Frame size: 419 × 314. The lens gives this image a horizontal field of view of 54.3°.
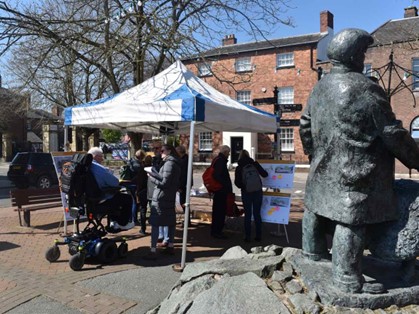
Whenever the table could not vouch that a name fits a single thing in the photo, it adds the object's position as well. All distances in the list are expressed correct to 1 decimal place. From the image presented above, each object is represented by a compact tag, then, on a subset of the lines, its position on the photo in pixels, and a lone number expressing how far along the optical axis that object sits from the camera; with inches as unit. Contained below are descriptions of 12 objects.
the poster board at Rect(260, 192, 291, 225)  285.1
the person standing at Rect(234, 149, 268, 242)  287.6
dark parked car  706.2
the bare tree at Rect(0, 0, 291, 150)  324.5
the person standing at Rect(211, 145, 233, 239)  296.2
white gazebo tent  229.0
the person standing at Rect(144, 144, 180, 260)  242.5
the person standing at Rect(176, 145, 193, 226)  307.6
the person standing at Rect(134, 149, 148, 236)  315.6
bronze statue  121.6
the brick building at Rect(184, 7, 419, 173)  1040.8
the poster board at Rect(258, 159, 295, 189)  288.7
